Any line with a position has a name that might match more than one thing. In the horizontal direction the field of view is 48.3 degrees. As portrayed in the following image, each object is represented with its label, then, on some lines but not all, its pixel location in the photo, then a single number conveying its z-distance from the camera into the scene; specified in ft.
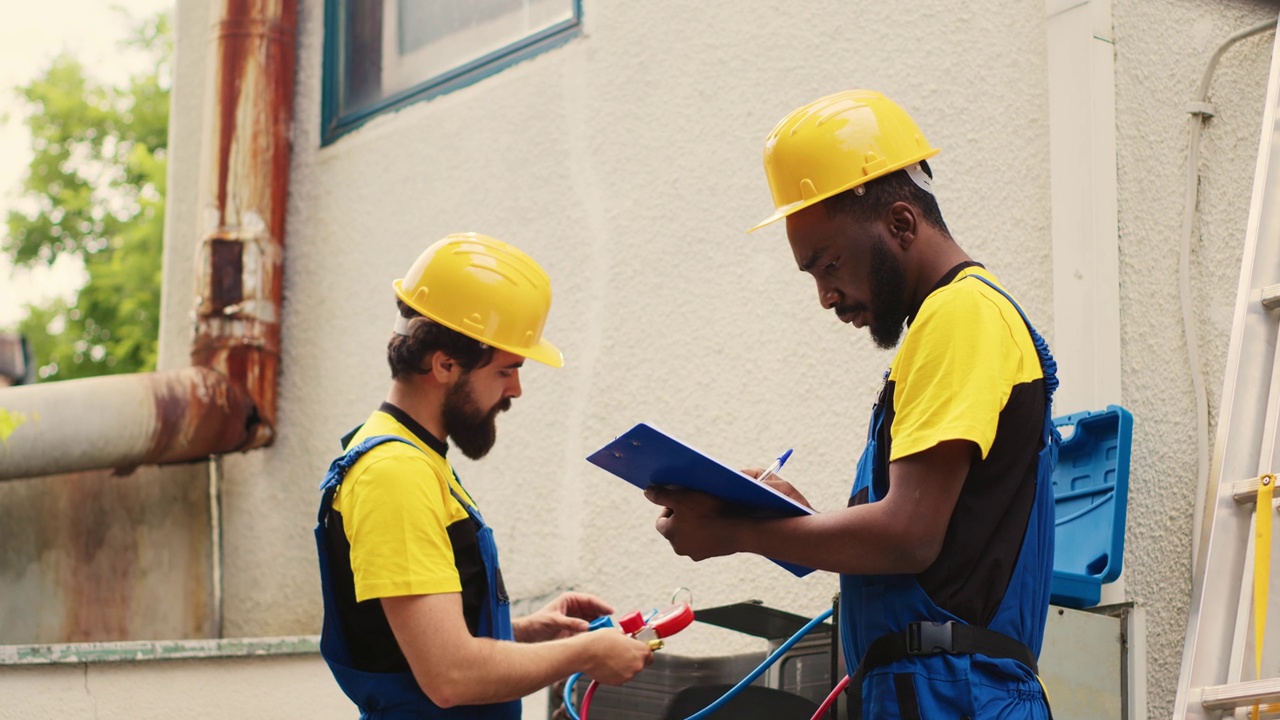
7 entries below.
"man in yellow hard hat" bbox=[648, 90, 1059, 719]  7.95
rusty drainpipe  19.25
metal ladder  10.55
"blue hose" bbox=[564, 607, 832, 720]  10.62
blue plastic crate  12.21
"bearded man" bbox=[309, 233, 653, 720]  8.63
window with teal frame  18.56
